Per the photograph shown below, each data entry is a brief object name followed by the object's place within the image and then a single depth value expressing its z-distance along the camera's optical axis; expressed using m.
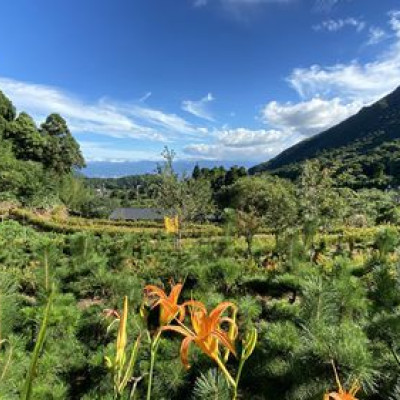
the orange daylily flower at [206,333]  1.01
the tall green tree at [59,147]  49.17
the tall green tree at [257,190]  45.47
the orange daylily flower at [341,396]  0.95
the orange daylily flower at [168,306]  1.10
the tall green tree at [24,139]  45.78
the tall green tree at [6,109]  46.70
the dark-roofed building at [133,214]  59.47
